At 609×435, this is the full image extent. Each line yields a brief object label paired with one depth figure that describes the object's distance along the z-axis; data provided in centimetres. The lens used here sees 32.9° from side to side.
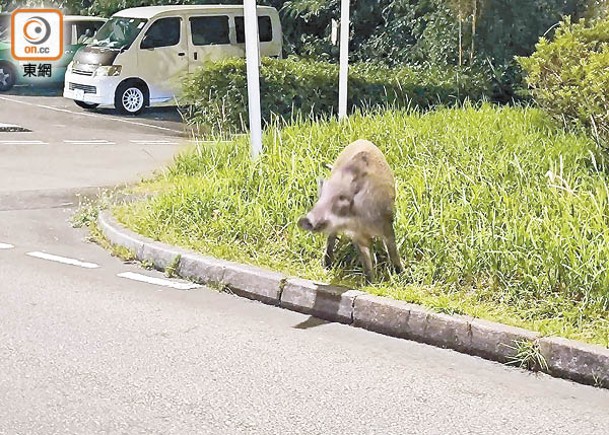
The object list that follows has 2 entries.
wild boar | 625
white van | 1900
